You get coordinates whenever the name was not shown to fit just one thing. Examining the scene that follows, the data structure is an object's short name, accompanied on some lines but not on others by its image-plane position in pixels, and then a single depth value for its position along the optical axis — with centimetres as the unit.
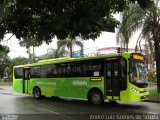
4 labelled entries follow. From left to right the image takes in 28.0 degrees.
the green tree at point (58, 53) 4944
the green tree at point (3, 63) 8143
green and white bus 1634
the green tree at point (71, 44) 4638
